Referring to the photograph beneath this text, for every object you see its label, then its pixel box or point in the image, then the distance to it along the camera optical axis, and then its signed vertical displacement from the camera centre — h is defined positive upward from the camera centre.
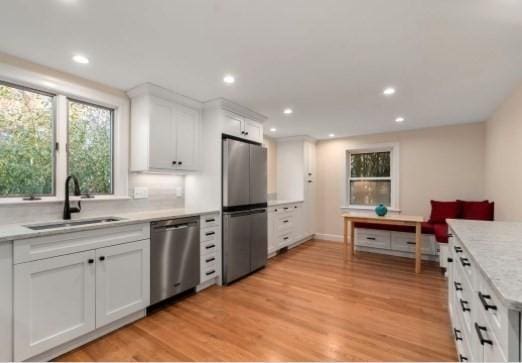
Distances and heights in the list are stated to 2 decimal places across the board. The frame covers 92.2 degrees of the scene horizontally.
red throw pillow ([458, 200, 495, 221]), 3.57 -0.40
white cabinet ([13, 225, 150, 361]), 1.63 -0.79
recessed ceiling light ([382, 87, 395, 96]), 2.74 +1.03
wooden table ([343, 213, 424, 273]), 3.56 -0.59
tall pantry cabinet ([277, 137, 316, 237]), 5.20 +0.20
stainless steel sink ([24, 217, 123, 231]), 2.06 -0.36
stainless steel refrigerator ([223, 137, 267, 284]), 3.11 -0.34
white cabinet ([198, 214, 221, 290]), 2.91 -0.80
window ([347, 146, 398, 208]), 4.98 +0.14
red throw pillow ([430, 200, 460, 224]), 4.04 -0.46
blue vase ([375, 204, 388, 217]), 4.15 -0.46
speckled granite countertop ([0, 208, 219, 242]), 1.62 -0.34
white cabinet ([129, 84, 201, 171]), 2.71 +0.60
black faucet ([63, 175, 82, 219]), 2.29 -0.15
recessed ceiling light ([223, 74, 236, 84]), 2.47 +1.05
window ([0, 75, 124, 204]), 2.13 +0.41
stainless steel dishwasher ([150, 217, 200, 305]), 2.41 -0.77
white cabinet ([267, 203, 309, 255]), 4.21 -0.79
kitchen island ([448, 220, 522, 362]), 0.76 -0.43
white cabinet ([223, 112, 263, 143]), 3.25 +0.77
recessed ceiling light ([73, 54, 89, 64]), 2.08 +1.05
